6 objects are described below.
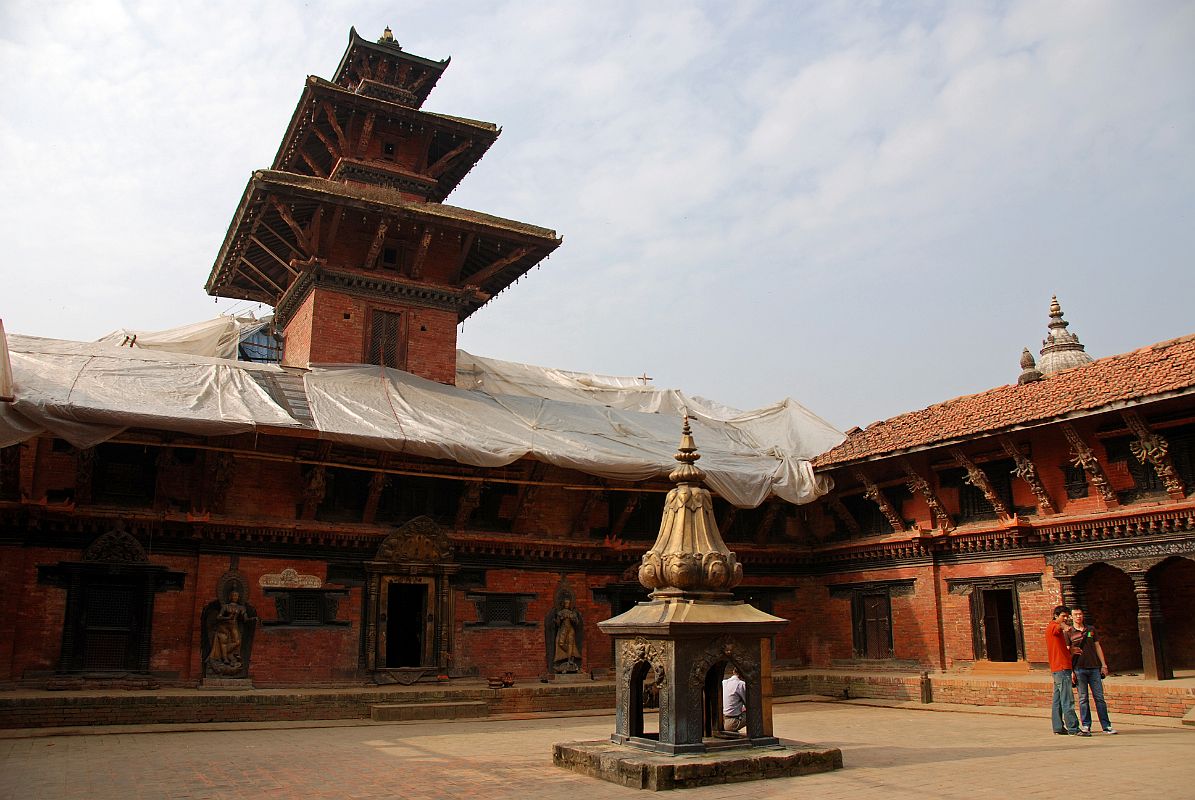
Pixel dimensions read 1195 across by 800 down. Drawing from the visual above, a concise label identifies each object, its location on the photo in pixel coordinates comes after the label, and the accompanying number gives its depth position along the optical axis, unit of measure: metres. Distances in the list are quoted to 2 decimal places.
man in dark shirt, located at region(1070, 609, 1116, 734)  11.47
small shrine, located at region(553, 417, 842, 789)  8.57
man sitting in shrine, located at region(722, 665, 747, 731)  10.45
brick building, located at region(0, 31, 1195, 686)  14.78
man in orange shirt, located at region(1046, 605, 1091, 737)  11.40
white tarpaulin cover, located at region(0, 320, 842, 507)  14.04
